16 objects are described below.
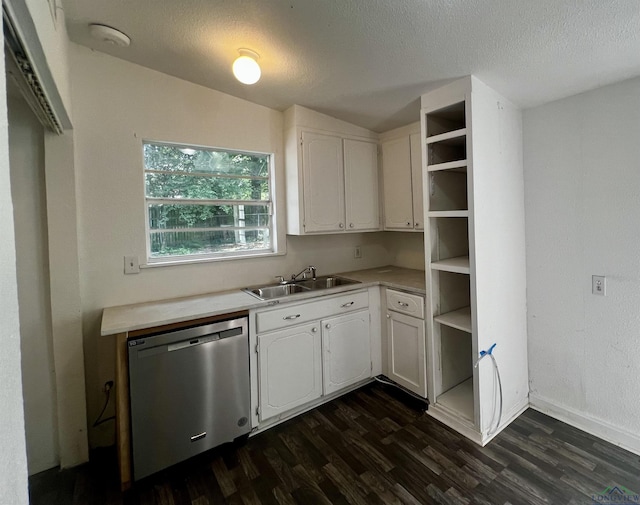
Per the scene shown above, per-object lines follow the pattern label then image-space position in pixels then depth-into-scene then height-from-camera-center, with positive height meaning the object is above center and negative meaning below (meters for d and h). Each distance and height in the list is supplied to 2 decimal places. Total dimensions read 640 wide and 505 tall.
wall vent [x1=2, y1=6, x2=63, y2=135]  0.93 +0.69
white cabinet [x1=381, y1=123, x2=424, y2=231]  2.81 +0.62
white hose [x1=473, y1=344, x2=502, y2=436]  2.07 -0.89
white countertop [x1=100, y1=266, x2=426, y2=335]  1.80 -0.37
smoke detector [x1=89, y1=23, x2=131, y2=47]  1.81 +1.29
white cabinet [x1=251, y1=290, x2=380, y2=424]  2.21 -0.79
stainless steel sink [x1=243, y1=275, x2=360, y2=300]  2.64 -0.34
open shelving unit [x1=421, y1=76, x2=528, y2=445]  2.04 -0.08
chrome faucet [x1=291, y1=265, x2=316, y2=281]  2.99 -0.23
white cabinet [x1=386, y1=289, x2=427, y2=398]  2.47 -0.81
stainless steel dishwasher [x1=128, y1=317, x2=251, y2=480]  1.76 -0.85
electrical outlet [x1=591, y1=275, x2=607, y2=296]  2.03 -0.30
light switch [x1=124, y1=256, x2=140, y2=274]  2.21 -0.09
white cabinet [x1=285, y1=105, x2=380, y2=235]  2.72 +0.66
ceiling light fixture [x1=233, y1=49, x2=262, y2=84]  1.85 +1.07
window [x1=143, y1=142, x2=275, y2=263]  2.39 +0.39
